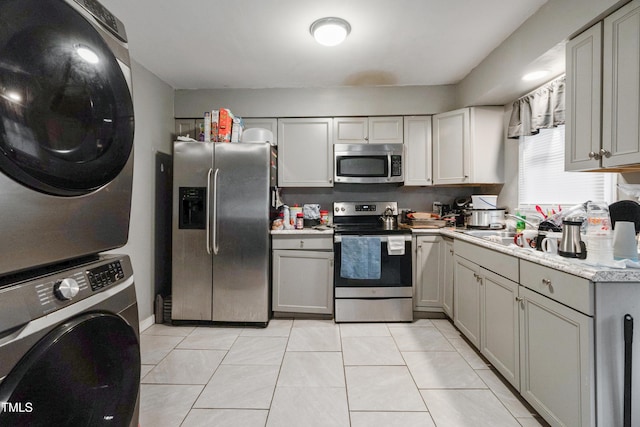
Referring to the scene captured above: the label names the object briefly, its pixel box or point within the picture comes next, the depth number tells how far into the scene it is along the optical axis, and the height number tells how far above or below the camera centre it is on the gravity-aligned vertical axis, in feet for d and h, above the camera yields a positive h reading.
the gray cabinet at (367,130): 10.25 +3.05
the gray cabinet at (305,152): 10.23 +2.24
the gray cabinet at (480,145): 9.13 +2.26
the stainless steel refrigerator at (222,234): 8.46 -0.64
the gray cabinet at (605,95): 4.33 +2.04
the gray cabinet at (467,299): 6.84 -2.26
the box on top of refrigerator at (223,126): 8.96 +2.79
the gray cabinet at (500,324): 5.35 -2.33
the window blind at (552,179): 6.33 +0.89
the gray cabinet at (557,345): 3.82 -2.02
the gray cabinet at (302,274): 9.04 -1.97
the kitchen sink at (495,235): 6.86 -0.59
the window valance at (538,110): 6.74 +2.74
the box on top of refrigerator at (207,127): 9.01 +2.78
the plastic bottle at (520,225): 7.46 -0.31
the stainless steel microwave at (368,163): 9.92 +1.79
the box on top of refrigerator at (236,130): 9.15 +2.73
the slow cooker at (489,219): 8.77 -0.17
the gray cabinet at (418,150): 10.18 +2.31
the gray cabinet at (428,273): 9.13 -1.96
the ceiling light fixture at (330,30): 6.37 +4.27
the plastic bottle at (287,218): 9.58 -0.17
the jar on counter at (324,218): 10.41 -0.18
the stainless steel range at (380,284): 8.85 -2.27
